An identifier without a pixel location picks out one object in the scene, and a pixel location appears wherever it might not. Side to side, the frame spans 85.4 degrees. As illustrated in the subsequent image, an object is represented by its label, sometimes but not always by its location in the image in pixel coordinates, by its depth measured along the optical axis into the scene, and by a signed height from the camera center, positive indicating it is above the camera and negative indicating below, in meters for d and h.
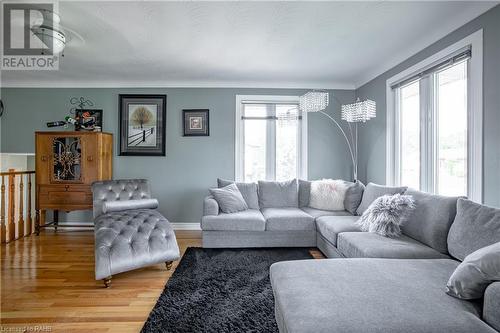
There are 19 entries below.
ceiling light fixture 2.40 +1.25
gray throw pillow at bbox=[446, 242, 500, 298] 1.31 -0.54
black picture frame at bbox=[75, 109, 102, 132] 4.30 +0.78
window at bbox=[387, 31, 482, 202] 2.35 +0.46
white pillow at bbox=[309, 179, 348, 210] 3.81 -0.41
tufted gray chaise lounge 2.49 -0.68
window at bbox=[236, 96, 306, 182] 4.61 +0.42
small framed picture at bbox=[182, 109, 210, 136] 4.53 +0.69
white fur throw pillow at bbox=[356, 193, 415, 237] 2.55 -0.47
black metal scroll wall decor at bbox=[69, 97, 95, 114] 4.50 +1.03
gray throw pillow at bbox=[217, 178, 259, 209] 4.05 -0.38
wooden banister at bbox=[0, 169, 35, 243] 3.74 -0.61
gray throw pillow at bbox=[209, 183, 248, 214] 3.69 -0.47
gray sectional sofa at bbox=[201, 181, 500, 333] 1.18 -0.66
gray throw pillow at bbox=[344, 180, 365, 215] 3.66 -0.42
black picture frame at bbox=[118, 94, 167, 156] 4.49 +0.67
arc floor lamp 3.48 +0.79
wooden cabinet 4.02 -0.04
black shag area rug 1.92 -1.11
